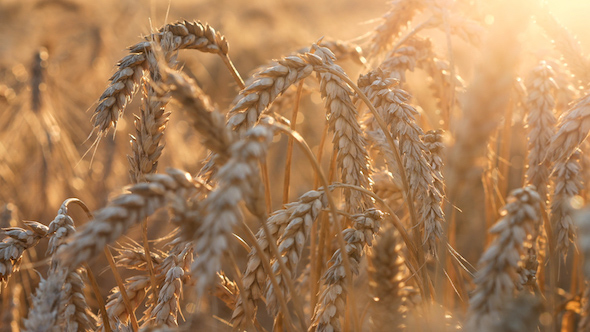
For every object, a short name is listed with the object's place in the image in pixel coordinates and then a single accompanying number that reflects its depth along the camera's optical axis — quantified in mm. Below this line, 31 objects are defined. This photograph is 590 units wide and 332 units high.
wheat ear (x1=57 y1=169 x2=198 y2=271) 676
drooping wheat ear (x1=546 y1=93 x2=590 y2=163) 809
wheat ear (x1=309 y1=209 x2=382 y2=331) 805
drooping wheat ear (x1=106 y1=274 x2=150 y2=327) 896
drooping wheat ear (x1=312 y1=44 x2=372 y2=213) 846
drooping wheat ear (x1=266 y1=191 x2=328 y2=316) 790
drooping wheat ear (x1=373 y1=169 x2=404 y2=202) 1061
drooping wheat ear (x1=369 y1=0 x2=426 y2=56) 1157
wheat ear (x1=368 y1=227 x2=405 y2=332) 807
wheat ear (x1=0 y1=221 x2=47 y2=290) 823
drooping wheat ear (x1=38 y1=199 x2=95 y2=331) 807
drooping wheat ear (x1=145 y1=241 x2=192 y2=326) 831
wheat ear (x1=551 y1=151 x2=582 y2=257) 858
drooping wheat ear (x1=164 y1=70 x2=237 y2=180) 693
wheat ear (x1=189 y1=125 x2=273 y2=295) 657
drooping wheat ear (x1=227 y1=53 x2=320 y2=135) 808
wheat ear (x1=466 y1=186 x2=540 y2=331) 682
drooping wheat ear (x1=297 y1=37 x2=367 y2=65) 1195
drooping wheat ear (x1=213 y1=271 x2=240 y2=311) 899
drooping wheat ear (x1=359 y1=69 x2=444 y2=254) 812
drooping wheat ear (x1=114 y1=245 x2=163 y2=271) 925
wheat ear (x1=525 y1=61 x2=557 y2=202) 922
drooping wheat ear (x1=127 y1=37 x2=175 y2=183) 831
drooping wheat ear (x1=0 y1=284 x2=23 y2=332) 945
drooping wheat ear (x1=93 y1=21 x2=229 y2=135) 837
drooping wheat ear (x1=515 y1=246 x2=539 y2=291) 834
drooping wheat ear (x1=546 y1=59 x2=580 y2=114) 1154
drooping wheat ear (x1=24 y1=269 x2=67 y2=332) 719
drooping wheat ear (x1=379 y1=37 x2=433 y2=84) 1088
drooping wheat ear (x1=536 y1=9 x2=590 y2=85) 1046
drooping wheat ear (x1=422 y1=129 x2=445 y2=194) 865
